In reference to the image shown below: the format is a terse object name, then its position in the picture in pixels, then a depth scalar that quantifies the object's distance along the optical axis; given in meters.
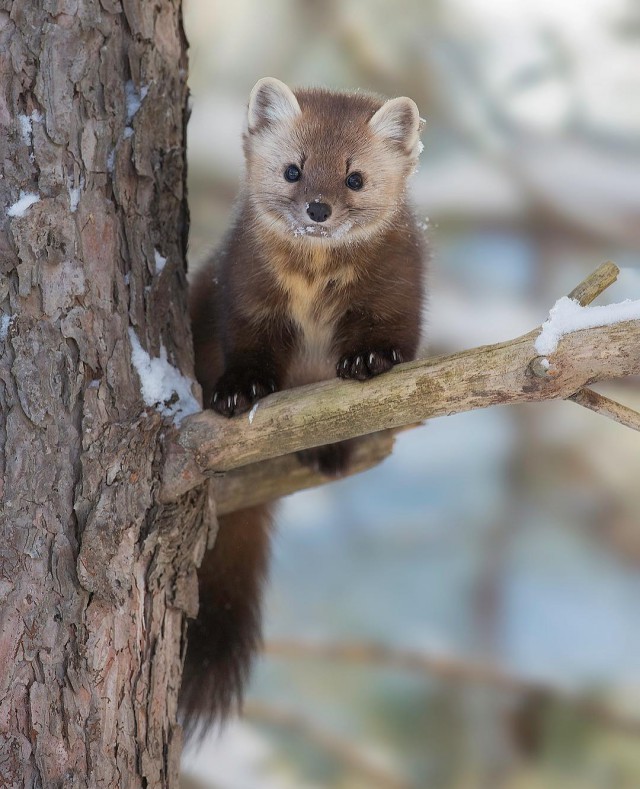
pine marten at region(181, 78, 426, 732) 6.23
